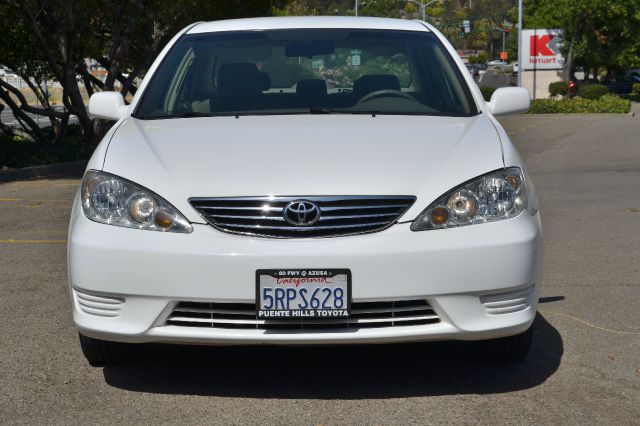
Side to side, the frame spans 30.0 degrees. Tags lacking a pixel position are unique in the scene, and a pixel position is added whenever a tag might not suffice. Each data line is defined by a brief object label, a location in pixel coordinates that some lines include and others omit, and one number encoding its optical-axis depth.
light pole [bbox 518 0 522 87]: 45.57
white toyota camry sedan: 4.51
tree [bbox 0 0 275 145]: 20.59
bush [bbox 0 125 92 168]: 18.84
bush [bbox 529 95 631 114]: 35.78
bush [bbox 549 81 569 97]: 46.47
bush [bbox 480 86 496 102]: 40.22
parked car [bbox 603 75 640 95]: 58.78
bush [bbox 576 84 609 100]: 44.34
